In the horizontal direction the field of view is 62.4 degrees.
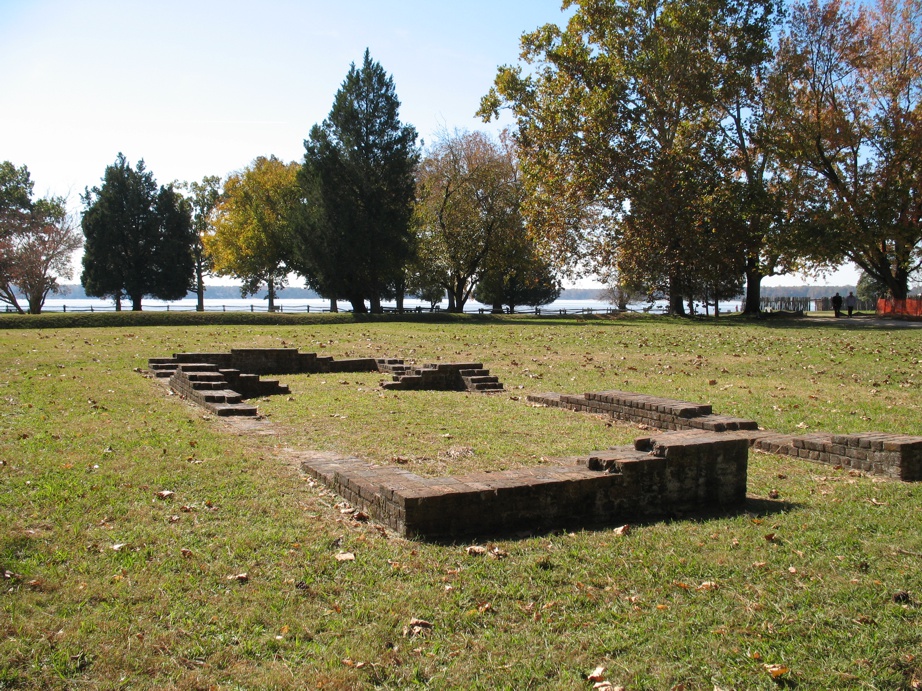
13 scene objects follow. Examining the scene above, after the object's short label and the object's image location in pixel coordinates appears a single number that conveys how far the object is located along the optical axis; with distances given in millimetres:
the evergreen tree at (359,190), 42812
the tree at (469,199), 48406
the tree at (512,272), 48656
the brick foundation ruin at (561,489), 5492
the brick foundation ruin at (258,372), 11539
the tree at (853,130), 33969
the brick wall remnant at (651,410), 9242
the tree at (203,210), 69125
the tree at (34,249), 48969
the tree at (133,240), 55719
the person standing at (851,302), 43153
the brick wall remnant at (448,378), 14164
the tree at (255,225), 57438
